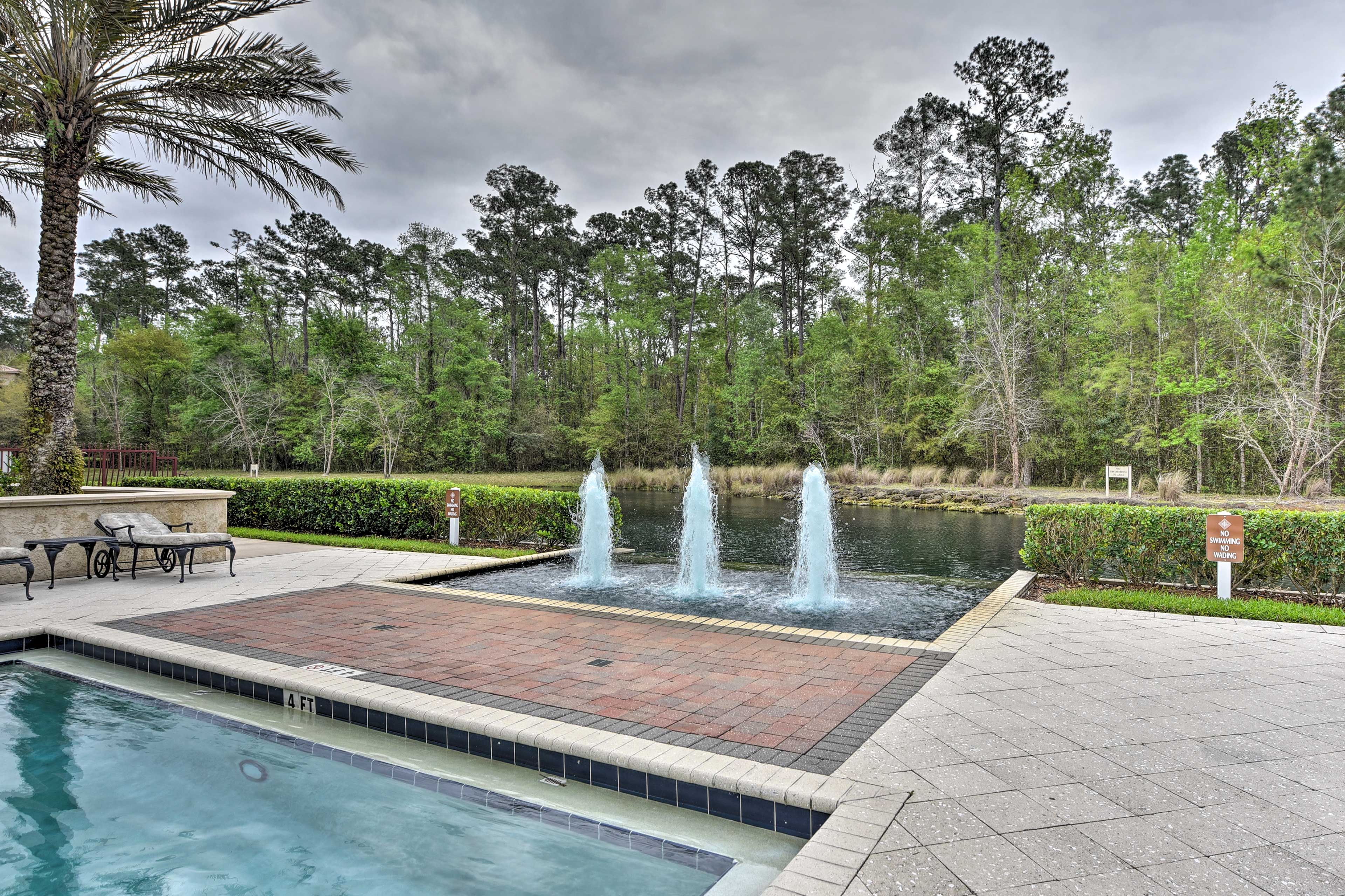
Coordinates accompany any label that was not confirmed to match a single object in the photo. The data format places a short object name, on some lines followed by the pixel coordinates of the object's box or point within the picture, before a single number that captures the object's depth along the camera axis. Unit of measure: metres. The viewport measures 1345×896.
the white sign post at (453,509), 9.99
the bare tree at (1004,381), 23.47
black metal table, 6.83
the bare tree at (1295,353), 16.80
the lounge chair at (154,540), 7.27
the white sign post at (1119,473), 19.33
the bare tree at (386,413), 27.06
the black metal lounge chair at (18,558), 6.18
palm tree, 7.53
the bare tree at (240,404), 28.12
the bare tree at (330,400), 27.55
